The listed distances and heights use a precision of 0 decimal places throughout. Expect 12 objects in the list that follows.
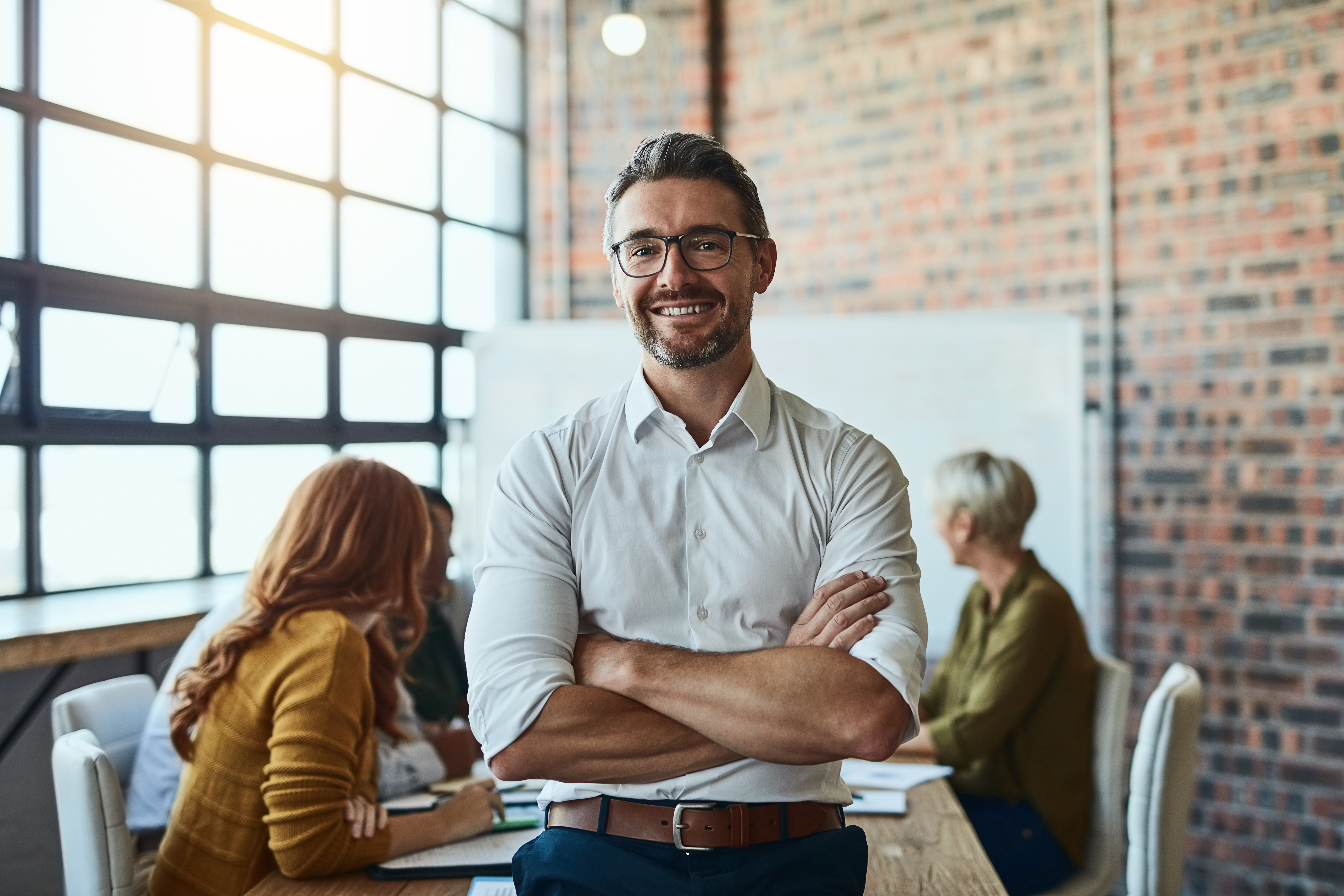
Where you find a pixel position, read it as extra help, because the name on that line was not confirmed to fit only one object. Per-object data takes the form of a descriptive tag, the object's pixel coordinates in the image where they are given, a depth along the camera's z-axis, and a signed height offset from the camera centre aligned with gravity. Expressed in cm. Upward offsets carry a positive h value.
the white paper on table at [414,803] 201 -70
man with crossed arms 141 -22
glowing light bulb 389 +157
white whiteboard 368 +25
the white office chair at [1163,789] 224 -73
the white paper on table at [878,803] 197 -68
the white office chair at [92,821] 177 -63
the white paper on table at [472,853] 172 -68
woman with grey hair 246 -69
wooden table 164 -68
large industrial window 320 +71
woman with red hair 171 -46
